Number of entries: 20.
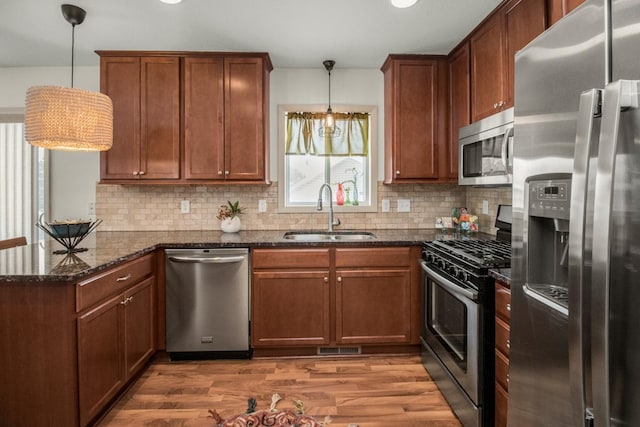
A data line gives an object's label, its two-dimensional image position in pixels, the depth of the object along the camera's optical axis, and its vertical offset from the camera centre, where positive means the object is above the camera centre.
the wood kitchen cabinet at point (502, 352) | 1.74 -0.64
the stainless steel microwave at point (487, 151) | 2.18 +0.40
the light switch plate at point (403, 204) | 3.69 +0.09
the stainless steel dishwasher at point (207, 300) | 2.89 -0.64
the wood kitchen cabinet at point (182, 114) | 3.22 +0.82
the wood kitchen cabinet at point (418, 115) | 3.32 +0.84
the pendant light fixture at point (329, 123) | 3.38 +0.81
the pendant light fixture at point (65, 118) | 2.19 +0.55
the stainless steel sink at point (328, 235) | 3.44 -0.19
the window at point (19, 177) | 3.65 +0.35
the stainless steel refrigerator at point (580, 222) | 0.84 -0.02
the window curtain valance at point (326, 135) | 3.66 +0.73
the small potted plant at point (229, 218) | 3.38 -0.04
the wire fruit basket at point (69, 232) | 2.40 -0.11
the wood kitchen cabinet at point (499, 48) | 2.14 +1.02
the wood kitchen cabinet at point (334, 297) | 2.93 -0.63
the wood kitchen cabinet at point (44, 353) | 1.80 -0.65
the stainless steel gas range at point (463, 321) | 1.90 -0.60
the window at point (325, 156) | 3.65 +0.54
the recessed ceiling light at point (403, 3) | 2.41 +1.31
